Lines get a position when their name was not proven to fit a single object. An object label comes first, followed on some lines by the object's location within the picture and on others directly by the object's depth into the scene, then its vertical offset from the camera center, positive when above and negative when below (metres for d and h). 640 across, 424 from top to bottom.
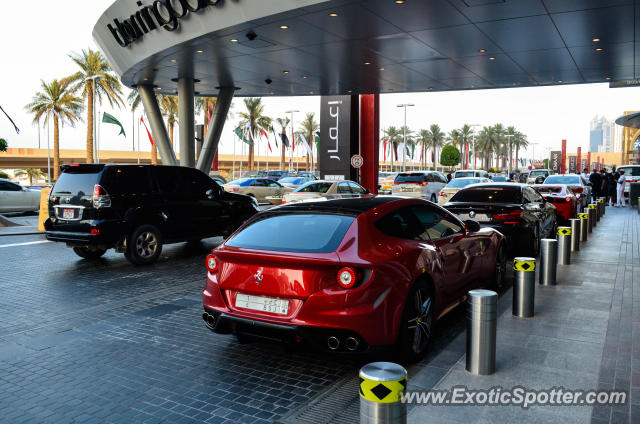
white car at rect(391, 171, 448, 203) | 26.34 -0.45
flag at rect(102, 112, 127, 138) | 31.20 +3.48
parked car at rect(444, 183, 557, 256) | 10.13 -0.68
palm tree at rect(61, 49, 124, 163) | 40.62 +7.66
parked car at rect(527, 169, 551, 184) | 41.56 +0.32
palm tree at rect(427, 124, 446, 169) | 91.00 +7.14
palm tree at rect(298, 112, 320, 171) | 72.81 +7.25
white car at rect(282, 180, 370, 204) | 18.66 -0.49
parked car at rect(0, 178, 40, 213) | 21.23 -0.94
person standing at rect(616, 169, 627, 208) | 27.05 -0.73
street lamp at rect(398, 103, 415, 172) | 51.76 +7.14
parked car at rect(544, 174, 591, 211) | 20.33 -0.28
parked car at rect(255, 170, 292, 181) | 54.83 +0.24
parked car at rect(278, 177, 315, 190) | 33.56 -0.33
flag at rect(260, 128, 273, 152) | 59.59 +5.10
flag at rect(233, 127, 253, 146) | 53.96 +4.46
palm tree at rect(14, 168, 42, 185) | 78.34 +0.48
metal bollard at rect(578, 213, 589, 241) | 13.22 -1.31
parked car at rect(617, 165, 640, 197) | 29.88 +0.15
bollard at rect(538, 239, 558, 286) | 8.08 -1.36
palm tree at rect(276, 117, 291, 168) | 81.46 +8.65
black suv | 9.48 -0.65
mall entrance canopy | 11.59 +3.77
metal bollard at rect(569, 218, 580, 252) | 11.63 -1.33
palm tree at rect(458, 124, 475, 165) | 90.62 +7.66
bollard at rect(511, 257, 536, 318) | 6.15 -1.33
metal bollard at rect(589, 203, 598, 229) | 15.82 -1.28
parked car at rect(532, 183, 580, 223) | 16.31 -0.69
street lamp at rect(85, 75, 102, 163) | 39.88 +5.90
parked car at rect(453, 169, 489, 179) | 33.08 +0.22
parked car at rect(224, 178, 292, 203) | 29.16 -0.64
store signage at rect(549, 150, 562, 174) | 70.38 +2.40
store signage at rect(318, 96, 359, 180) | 29.78 +2.43
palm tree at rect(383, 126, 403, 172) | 84.50 +6.97
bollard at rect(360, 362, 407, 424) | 2.61 -1.14
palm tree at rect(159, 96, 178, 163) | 47.95 +6.56
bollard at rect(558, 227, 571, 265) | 9.80 -1.34
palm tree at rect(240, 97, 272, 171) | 60.62 +7.18
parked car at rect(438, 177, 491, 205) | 19.89 -0.42
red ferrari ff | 4.20 -0.89
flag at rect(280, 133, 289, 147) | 59.76 +4.35
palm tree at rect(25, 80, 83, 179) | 45.31 +6.41
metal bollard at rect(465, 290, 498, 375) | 4.41 -1.37
